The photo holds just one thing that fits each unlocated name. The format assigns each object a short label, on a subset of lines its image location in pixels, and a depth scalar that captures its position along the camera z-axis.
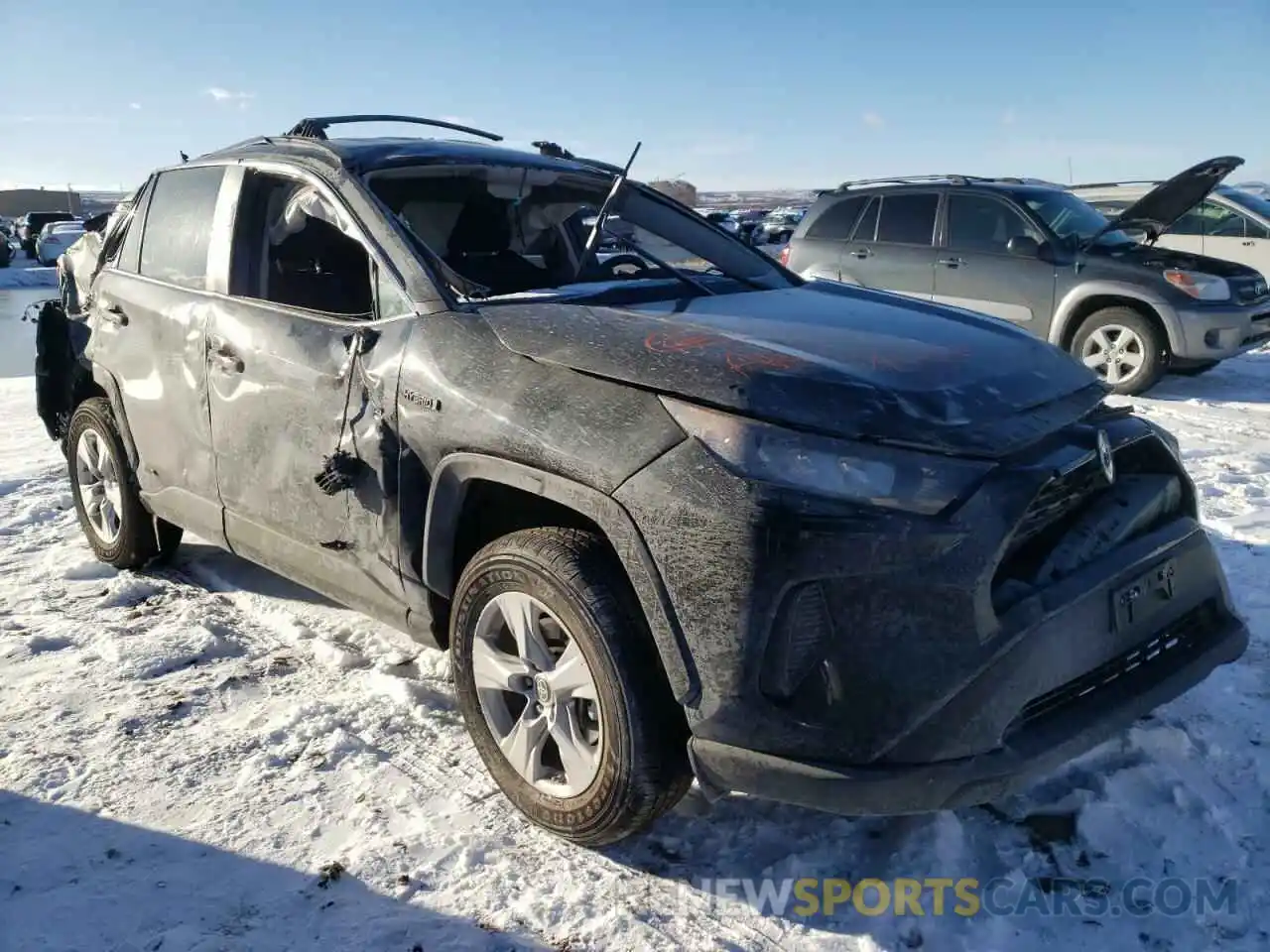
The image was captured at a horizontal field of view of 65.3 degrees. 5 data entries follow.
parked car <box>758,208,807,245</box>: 33.33
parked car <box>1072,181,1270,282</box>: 11.05
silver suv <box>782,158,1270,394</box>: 8.20
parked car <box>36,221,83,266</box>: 32.88
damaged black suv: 2.15
